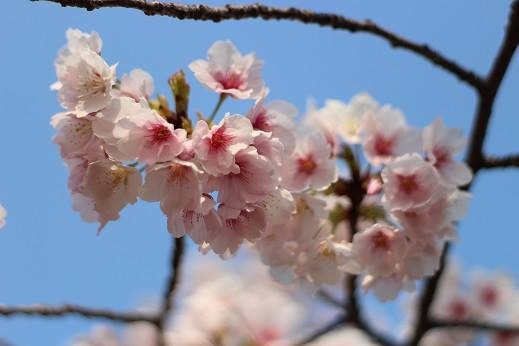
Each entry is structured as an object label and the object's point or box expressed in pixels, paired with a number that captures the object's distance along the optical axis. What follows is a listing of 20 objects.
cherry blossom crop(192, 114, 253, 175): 1.05
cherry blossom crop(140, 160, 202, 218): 1.05
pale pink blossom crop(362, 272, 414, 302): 1.16
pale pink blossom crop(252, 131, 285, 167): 1.07
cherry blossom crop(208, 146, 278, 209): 1.06
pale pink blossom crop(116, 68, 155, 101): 1.09
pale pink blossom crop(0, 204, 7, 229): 1.10
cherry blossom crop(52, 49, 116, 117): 1.07
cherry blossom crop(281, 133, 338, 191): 1.13
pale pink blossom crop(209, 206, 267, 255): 1.08
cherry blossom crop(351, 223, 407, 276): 1.13
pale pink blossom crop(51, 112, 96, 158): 1.07
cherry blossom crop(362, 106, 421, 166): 1.17
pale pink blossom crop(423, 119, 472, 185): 1.15
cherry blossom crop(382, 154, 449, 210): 1.13
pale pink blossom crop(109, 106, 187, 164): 1.05
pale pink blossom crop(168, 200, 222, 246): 1.07
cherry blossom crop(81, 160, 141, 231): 1.06
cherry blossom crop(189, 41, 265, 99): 1.11
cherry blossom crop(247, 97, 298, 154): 1.09
